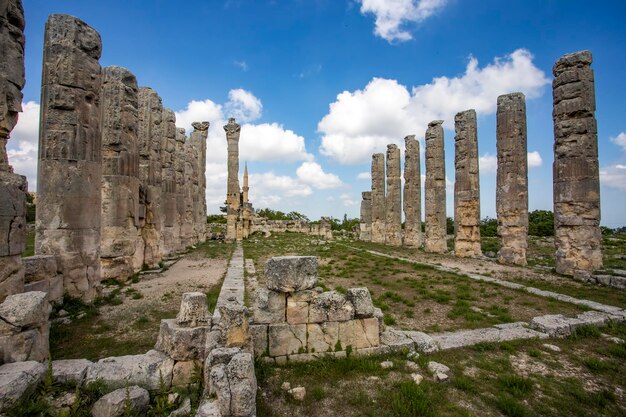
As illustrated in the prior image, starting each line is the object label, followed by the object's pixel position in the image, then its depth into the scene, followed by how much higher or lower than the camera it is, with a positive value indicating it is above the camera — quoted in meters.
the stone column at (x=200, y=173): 27.48 +4.13
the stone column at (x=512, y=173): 16.19 +2.44
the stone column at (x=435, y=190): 21.83 +2.11
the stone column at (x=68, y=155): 7.72 +1.50
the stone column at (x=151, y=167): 13.46 +2.18
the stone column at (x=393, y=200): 27.62 +1.75
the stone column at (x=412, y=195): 25.16 +2.01
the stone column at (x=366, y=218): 33.56 +0.25
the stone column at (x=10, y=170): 5.21 +0.76
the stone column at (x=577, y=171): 12.82 +2.03
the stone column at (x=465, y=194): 19.05 +1.61
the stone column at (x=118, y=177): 10.64 +1.37
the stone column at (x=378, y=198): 30.22 +2.11
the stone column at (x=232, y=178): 30.82 +4.09
